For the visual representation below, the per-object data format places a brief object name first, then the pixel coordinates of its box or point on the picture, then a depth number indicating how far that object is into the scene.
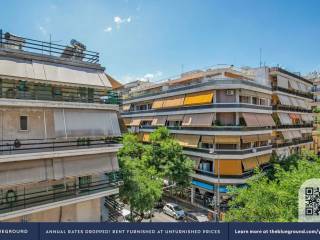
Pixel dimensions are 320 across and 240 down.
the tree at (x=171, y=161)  26.66
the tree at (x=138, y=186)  16.34
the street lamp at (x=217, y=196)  25.74
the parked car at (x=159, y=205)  27.64
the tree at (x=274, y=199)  11.06
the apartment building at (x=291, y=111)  35.06
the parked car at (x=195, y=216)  25.06
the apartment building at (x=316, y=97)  50.12
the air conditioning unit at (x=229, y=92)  27.17
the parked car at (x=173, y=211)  24.91
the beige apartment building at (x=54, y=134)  11.55
